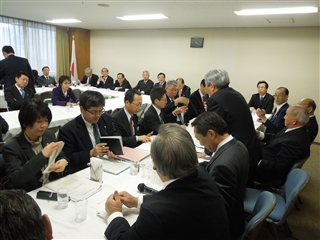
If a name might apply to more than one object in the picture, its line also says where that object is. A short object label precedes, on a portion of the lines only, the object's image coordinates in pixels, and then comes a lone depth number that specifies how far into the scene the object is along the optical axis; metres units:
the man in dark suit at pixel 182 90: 6.92
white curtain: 7.35
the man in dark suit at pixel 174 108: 4.18
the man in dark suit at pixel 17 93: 4.32
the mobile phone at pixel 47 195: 1.49
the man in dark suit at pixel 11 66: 5.23
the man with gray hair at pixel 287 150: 2.42
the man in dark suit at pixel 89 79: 8.35
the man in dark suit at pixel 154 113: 3.31
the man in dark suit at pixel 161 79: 7.68
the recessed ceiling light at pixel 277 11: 4.36
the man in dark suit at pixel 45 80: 7.69
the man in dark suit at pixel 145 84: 7.94
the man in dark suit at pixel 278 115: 3.95
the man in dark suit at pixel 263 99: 5.61
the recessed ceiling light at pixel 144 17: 5.88
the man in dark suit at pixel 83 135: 2.08
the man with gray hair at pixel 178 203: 0.99
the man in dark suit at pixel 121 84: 8.02
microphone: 1.66
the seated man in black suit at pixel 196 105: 4.61
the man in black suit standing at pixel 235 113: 2.37
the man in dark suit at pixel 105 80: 8.09
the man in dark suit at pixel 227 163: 1.47
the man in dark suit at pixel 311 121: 3.63
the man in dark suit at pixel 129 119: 2.81
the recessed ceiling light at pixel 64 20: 7.27
